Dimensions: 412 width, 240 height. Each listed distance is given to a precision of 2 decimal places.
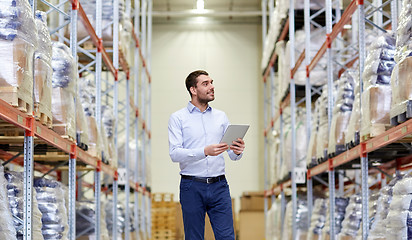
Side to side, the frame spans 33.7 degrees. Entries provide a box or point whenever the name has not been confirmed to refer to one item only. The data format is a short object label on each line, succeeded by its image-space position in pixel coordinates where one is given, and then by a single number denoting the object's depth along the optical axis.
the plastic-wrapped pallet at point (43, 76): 5.94
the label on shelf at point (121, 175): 12.51
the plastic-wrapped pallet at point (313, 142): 10.74
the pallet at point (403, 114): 5.59
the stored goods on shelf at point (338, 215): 9.53
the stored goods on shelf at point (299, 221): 11.76
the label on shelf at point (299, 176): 11.91
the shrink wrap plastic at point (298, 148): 12.78
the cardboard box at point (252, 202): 18.95
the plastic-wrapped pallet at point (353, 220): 8.31
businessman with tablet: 5.55
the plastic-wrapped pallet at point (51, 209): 7.06
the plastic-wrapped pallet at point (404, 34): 5.91
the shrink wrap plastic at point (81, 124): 8.25
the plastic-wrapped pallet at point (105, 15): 12.05
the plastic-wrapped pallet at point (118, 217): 12.48
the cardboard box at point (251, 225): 17.70
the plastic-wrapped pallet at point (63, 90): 7.23
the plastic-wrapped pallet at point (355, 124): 7.84
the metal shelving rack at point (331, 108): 7.07
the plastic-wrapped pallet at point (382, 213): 6.60
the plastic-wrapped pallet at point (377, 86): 6.82
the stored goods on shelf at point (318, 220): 10.22
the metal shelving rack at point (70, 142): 5.45
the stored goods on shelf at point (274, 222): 14.41
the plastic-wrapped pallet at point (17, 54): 5.07
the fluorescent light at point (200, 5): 23.97
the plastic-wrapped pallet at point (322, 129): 9.80
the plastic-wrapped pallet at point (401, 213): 5.82
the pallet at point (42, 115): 5.82
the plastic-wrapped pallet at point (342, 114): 8.88
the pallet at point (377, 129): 6.78
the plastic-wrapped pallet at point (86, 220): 10.07
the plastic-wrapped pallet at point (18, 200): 5.91
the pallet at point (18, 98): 5.01
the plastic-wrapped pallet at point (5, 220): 5.21
